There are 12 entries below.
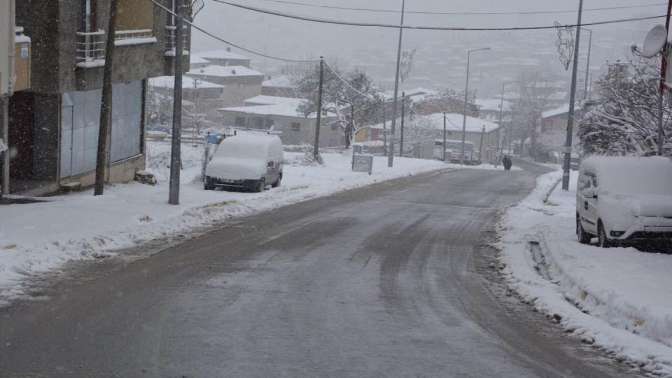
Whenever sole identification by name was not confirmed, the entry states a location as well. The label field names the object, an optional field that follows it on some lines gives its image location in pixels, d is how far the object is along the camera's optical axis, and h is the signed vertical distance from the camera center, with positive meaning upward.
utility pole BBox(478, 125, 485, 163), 99.79 -2.46
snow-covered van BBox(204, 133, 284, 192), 28.75 -1.59
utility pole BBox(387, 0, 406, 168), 46.68 -0.10
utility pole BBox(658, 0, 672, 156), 19.00 +1.83
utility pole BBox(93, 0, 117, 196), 20.89 +0.13
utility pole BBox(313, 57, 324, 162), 44.60 -0.45
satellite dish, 18.50 +2.10
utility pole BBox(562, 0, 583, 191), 34.53 +0.76
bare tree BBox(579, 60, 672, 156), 31.42 +0.81
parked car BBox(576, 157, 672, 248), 16.05 -1.17
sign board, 43.41 -1.99
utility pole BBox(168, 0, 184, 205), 21.16 -0.11
